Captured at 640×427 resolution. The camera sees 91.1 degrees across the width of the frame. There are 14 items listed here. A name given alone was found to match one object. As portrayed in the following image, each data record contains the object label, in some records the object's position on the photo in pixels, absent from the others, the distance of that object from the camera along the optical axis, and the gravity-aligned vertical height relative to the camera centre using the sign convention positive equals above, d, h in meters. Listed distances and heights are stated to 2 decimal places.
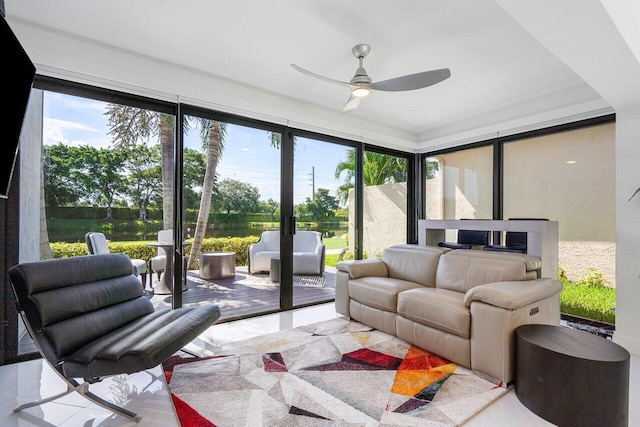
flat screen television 1.54 +0.65
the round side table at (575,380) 1.66 -0.92
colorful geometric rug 1.79 -1.16
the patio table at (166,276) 3.21 -0.64
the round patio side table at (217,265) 3.45 -0.58
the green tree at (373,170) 4.61 +0.70
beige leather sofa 2.14 -0.71
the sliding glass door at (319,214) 4.11 +0.00
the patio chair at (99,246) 2.76 -0.28
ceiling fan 2.51 +1.11
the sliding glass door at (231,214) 3.33 +0.00
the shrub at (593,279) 3.41 -0.72
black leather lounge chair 1.68 -0.72
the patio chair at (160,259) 3.17 -0.46
